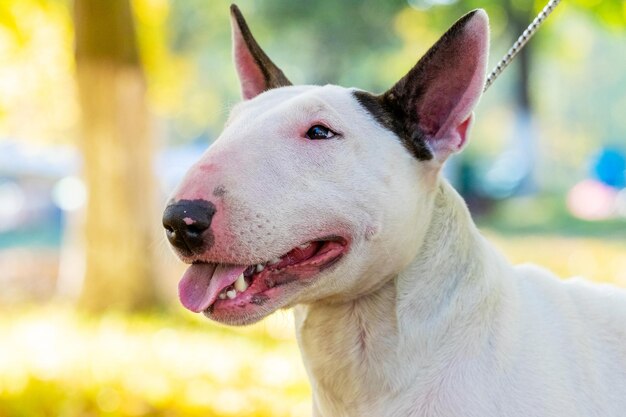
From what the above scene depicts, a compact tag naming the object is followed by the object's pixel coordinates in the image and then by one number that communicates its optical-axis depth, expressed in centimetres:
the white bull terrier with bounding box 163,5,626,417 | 238
